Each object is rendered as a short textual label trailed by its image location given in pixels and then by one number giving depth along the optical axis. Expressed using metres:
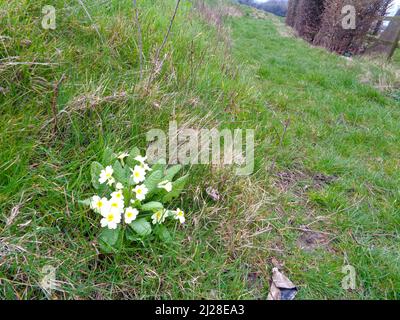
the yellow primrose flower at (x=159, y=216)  0.47
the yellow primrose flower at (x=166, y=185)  0.51
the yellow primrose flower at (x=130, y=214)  0.45
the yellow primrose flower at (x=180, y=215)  0.49
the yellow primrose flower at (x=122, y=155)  0.52
